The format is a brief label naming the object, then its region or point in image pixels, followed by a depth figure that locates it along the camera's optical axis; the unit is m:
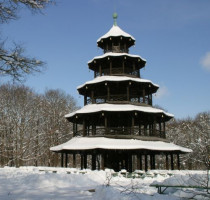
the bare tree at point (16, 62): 9.43
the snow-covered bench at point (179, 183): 9.26
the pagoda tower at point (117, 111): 22.13
